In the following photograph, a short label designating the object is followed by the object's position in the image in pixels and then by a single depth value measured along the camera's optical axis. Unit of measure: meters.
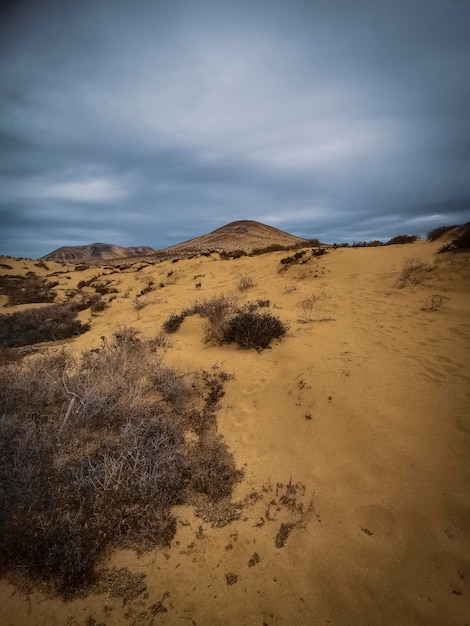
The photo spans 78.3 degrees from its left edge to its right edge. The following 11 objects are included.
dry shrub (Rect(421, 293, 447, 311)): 6.47
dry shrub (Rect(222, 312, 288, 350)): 5.47
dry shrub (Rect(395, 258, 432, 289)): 8.30
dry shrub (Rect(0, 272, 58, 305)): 13.52
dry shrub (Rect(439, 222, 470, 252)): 8.77
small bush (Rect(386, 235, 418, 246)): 13.13
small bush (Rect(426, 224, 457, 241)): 11.53
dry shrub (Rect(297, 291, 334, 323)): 6.64
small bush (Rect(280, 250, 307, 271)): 12.52
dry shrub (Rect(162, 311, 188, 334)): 6.70
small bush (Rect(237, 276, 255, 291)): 10.55
